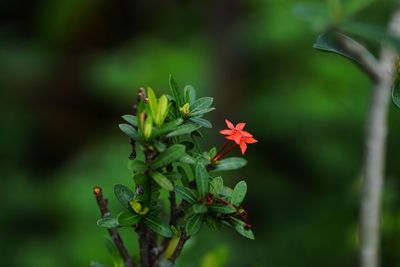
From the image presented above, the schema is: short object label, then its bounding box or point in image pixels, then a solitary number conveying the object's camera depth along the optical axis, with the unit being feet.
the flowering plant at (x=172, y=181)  4.30
